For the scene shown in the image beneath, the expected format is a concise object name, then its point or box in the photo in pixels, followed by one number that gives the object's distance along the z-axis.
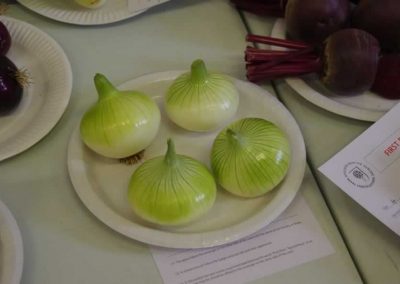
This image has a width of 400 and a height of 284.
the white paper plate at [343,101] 0.68
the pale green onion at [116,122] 0.60
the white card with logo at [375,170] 0.59
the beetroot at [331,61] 0.65
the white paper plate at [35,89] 0.68
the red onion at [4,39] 0.73
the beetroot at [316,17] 0.69
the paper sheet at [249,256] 0.57
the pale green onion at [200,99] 0.63
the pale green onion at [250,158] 0.57
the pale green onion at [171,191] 0.55
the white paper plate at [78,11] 0.81
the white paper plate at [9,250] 0.54
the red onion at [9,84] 0.67
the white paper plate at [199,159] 0.57
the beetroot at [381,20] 0.68
